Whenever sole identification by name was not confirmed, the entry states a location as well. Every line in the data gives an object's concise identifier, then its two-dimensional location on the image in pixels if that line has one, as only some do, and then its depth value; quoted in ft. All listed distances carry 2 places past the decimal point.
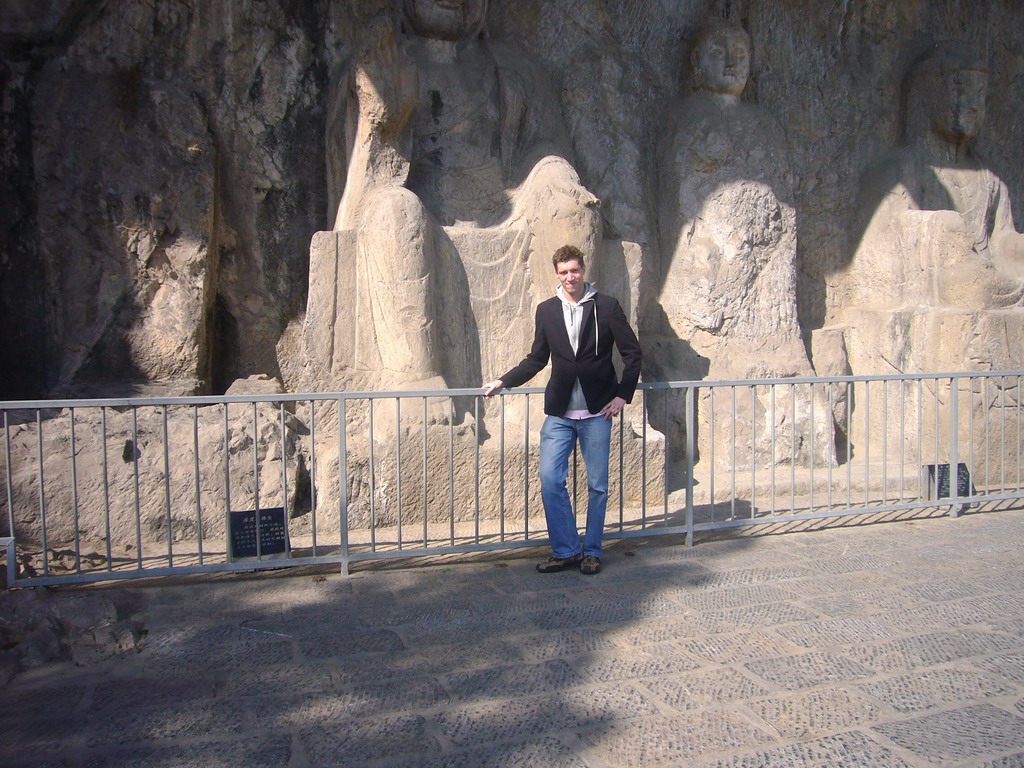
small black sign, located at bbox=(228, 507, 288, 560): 12.48
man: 12.69
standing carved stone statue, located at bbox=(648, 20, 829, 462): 21.58
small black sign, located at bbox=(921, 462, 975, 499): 16.42
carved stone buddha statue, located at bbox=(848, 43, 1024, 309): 23.13
